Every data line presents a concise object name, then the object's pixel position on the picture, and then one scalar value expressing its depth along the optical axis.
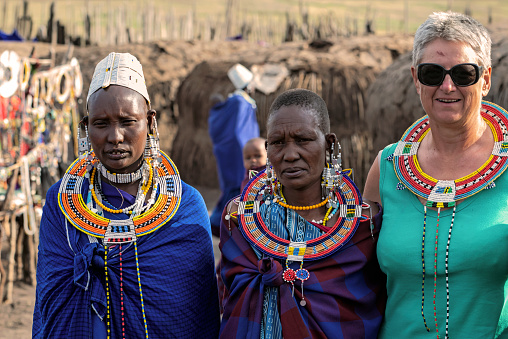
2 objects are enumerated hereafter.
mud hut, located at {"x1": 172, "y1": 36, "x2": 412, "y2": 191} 11.34
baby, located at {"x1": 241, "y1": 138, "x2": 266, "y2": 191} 5.54
